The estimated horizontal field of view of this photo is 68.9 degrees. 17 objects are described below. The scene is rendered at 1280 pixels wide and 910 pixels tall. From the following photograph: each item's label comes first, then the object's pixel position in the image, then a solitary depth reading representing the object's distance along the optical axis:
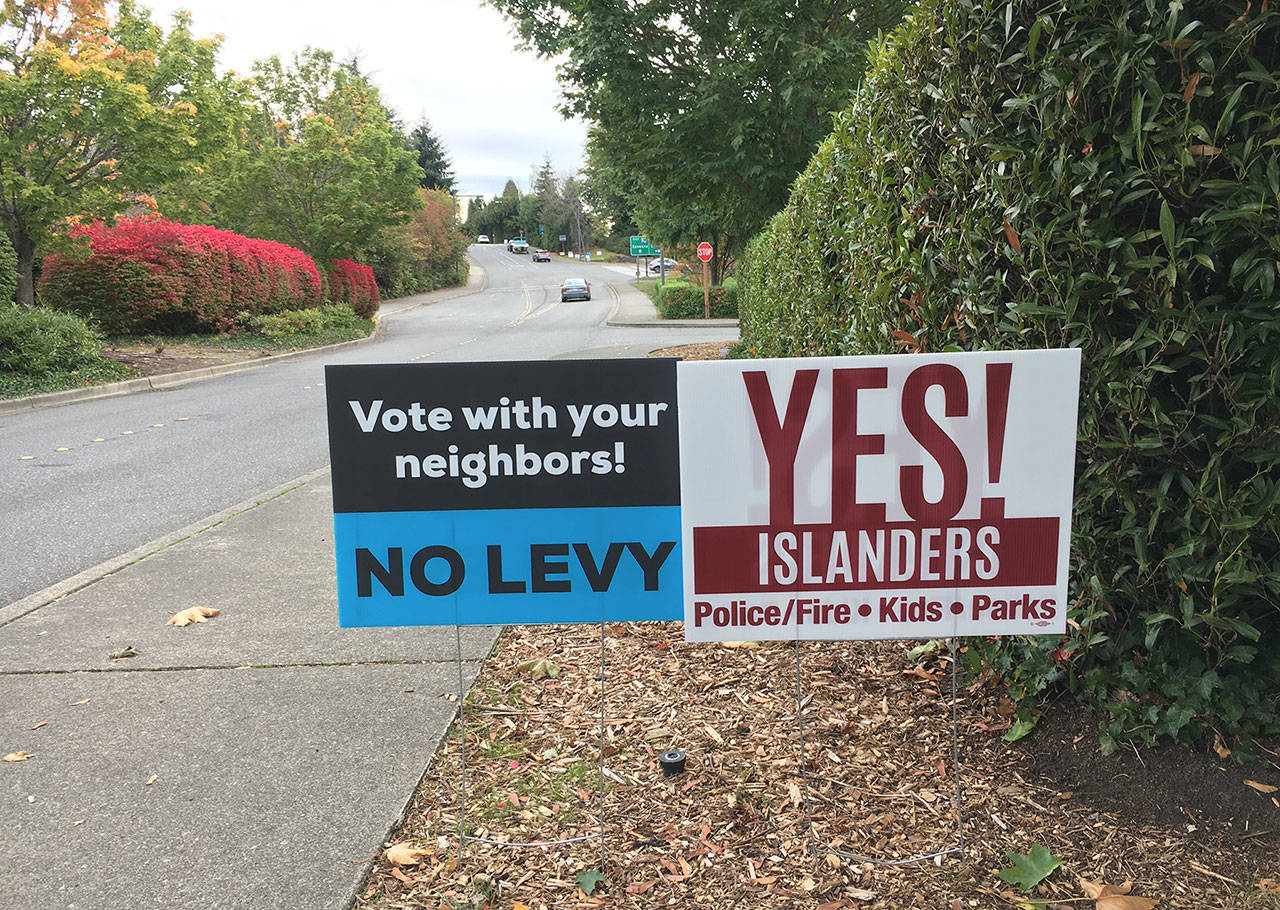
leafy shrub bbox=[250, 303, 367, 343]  23.42
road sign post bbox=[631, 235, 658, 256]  49.61
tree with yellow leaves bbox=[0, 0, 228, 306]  14.91
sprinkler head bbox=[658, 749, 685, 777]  2.92
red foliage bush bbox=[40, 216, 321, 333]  19.75
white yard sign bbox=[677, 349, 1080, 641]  2.31
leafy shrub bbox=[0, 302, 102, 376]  14.40
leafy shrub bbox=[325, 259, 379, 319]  31.12
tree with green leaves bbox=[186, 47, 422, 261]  29.61
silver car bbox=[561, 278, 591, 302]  47.56
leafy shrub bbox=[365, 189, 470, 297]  50.06
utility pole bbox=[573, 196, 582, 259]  110.16
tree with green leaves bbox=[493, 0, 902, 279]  15.86
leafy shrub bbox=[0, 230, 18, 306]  16.05
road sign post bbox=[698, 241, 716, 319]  31.12
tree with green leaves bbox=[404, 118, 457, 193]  83.69
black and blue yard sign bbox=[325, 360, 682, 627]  2.51
